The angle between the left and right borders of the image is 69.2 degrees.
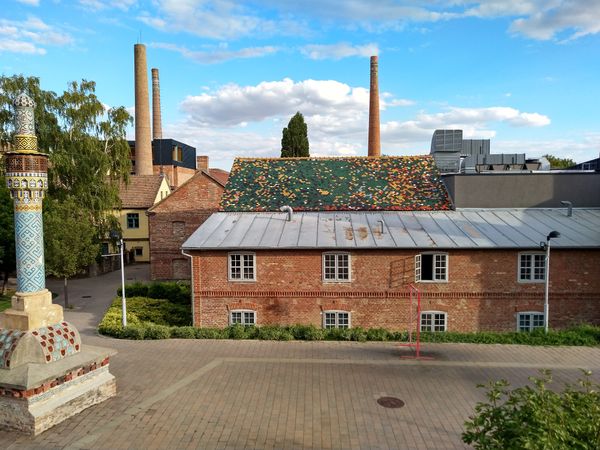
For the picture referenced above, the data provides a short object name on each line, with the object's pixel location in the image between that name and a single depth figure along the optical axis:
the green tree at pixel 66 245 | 22.88
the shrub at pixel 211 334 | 17.31
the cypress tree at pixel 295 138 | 41.91
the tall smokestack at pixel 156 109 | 52.84
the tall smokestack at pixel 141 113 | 47.94
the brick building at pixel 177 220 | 31.42
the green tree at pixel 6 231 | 24.95
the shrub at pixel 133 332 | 17.31
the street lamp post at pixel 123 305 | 18.34
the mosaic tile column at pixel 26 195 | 11.08
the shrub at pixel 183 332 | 17.41
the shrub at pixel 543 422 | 4.70
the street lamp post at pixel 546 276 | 17.22
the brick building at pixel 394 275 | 18.50
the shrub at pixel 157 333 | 17.27
